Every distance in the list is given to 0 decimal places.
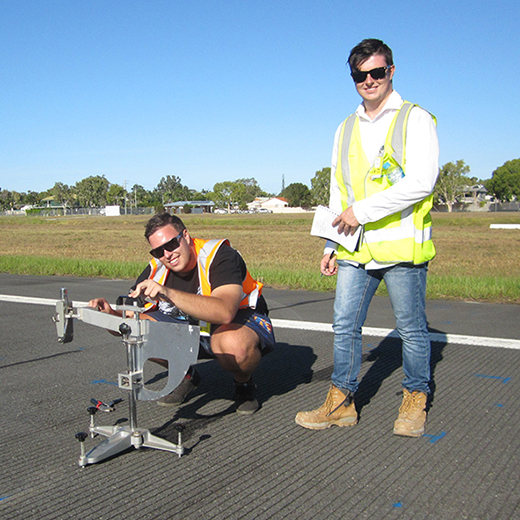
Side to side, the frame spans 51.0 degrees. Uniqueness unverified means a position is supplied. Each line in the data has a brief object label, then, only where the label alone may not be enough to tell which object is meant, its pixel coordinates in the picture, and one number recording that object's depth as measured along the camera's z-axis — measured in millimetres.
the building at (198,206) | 155125
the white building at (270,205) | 154762
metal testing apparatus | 2621
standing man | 3006
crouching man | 3033
